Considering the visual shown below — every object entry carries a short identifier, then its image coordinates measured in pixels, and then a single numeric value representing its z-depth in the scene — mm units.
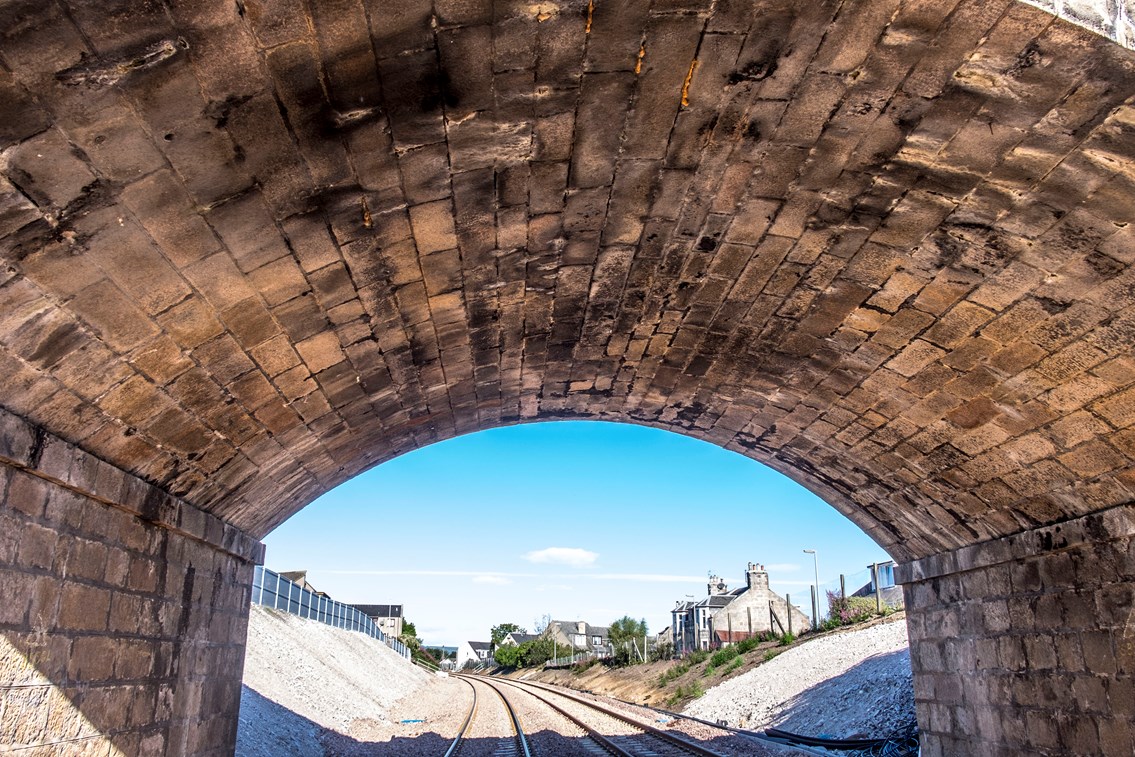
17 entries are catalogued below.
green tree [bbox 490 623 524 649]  117750
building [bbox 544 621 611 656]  98312
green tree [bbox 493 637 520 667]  89188
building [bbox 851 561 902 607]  32031
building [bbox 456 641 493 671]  117938
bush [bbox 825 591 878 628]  28031
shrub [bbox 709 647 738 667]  30734
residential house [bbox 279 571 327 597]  56906
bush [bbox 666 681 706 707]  26881
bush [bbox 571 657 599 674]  56969
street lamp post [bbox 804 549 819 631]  32438
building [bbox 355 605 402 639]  88300
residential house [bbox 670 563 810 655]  53094
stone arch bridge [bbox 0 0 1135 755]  3609
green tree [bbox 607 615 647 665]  75731
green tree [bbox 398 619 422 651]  82062
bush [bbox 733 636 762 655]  31422
